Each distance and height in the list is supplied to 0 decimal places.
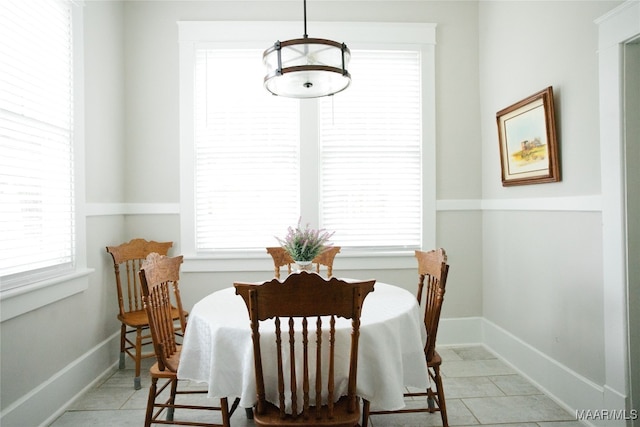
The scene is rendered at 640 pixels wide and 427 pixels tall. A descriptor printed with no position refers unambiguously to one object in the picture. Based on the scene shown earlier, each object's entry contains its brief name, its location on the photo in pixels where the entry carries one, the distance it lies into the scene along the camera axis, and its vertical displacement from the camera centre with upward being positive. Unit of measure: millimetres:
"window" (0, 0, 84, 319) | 2201 +487
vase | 2365 -300
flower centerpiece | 2357 -177
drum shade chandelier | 1923 +760
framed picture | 2701 +539
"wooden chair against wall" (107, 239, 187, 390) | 2960 -612
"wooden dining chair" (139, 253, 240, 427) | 1992 -583
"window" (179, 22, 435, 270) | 3621 +631
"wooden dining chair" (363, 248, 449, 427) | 2178 -544
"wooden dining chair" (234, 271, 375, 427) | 1554 -579
